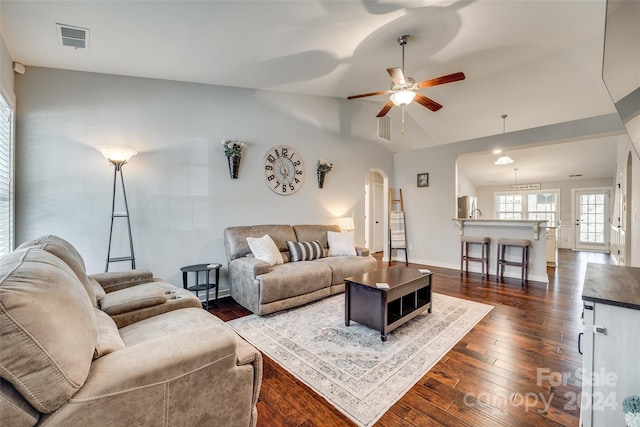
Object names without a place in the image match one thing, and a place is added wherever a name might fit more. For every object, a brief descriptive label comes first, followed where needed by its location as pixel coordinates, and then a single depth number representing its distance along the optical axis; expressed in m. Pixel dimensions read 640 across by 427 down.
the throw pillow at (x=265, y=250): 3.45
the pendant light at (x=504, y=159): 5.51
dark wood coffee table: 2.44
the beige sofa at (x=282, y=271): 3.01
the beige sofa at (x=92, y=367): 0.82
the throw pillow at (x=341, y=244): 4.23
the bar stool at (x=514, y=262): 4.33
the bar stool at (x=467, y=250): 4.80
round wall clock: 4.26
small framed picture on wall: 5.81
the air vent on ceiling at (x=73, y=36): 2.25
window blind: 2.37
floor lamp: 2.76
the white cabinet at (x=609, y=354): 1.15
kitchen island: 4.37
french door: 7.72
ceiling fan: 2.74
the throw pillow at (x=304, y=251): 3.88
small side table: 3.14
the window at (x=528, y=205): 8.62
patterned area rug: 1.76
